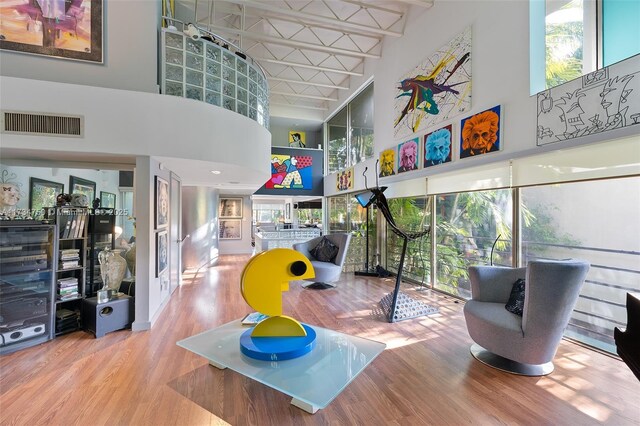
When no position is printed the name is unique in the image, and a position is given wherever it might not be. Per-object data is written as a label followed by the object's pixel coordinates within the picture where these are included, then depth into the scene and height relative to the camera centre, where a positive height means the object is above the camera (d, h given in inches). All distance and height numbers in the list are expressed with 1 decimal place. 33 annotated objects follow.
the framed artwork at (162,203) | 150.7 +5.7
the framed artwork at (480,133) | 148.3 +44.8
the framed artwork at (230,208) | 394.3 +6.6
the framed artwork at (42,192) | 138.7 +10.2
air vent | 117.5 +38.4
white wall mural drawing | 98.8 +42.8
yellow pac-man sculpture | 88.0 -20.1
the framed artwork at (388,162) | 241.8 +44.9
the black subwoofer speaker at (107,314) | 130.2 -49.0
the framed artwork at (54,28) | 124.5 +85.0
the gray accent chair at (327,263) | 203.3 -38.9
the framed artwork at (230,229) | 396.5 -23.5
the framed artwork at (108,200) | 160.2 +7.4
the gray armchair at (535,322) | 89.8 -38.1
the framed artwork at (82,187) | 150.9 +14.2
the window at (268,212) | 612.7 +1.3
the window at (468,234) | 157.6 -13.5
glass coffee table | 69.6 -43.6
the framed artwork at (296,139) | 438.6 +116.7
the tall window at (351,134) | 303.0 +98.9
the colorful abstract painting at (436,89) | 169.9 +86.4
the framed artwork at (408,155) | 210.5 +45.2
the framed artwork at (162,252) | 153.5 -23.2
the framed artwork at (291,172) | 397.4 +58.7
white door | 197.6 -14.5
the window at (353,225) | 282.8 -14.9
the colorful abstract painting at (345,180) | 328.8 +40.9
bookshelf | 132.7 -25.5
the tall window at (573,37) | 118.6 +79.8
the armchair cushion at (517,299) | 104.4 -33.3
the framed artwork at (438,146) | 179.8 +44.6
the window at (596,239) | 112.1 -11.9
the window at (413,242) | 217.2 -24.5
